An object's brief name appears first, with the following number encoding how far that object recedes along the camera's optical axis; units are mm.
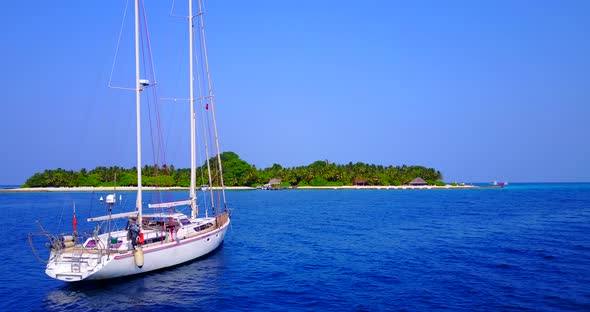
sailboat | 20797
